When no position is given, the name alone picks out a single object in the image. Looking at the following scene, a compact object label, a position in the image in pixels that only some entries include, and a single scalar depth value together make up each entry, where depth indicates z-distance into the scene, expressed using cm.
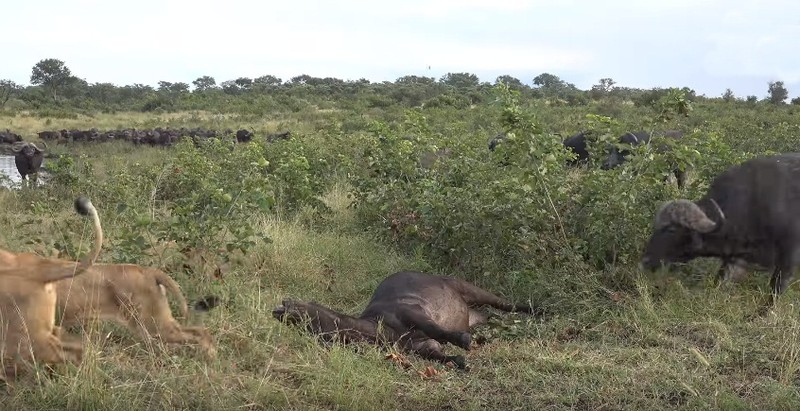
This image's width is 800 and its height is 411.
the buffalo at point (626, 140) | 1168
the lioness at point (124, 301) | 443
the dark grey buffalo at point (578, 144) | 1435
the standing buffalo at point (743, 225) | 569
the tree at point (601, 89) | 4112
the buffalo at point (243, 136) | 2469
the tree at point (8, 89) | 5108
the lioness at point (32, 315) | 405
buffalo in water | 1479
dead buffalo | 513
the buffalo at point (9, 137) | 2466
